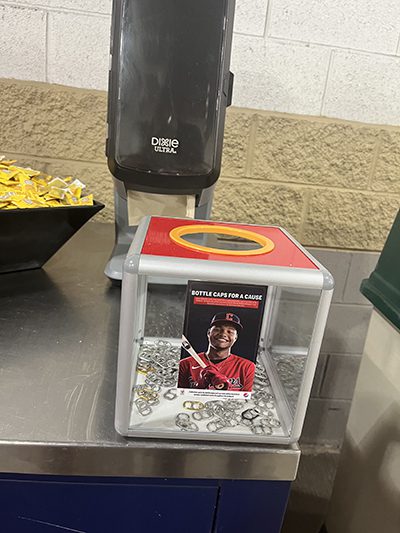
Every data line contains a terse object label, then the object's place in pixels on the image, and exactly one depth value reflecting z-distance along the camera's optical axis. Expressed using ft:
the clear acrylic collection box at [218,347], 1.58
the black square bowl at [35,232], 2.45
